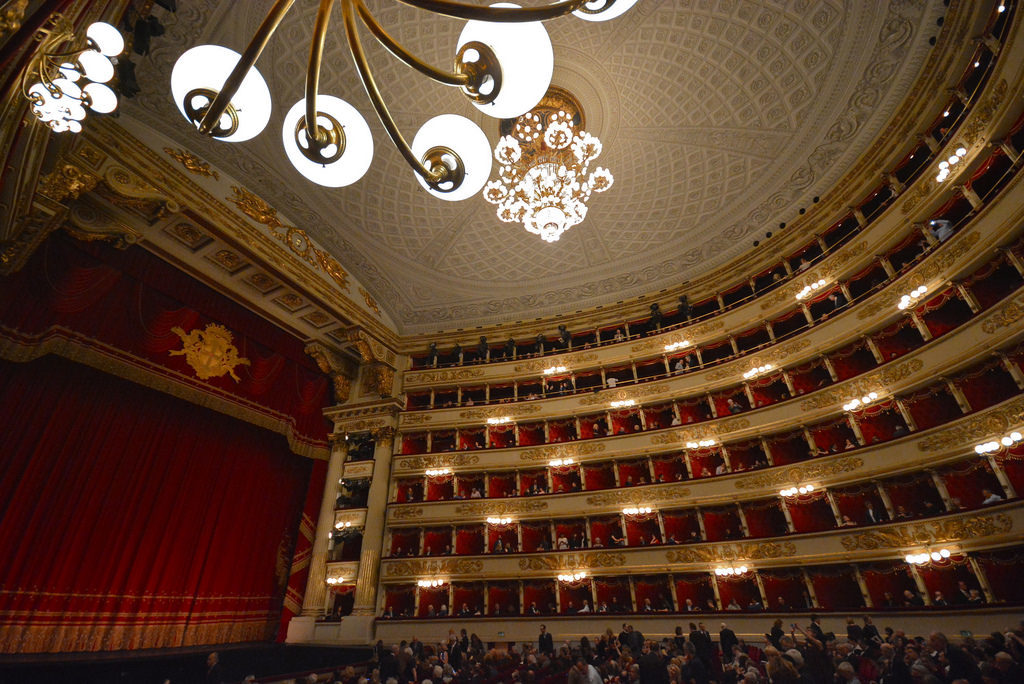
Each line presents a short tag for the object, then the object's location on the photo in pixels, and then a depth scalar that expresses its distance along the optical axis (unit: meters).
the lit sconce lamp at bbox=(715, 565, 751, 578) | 10.54
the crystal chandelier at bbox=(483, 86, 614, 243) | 9.36
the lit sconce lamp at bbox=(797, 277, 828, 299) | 11.54
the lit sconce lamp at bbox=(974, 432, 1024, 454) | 7.41
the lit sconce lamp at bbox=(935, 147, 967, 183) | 8.66
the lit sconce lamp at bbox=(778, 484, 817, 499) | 10.28
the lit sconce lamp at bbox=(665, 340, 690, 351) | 13.95
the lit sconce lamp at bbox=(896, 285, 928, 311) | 9.30
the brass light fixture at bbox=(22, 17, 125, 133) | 3.19
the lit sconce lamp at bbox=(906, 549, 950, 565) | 8.12
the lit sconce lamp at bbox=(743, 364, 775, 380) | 12.07
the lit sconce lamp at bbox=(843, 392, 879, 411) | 9.88
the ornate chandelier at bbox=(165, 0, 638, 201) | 2.33
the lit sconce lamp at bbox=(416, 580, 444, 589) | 12.63
